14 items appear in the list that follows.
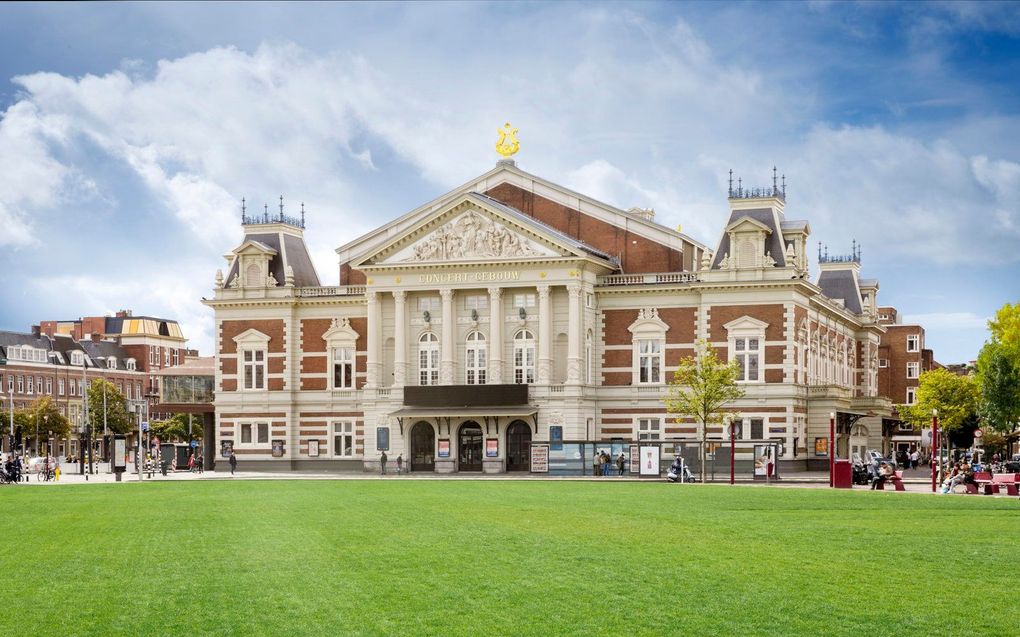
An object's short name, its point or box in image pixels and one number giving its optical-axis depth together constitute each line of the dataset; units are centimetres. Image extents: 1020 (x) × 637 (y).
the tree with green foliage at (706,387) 6831
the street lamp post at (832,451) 5884
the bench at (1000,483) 5106
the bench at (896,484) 5538
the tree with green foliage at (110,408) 13975
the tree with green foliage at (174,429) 14650
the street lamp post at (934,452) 5275
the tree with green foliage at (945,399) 10169
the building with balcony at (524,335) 7619
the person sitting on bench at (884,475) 5562
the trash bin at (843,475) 5822
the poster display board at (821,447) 7694
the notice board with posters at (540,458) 7306
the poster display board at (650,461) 6944
